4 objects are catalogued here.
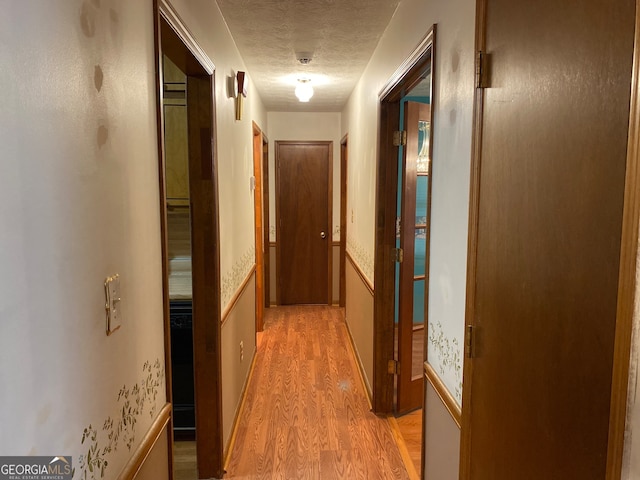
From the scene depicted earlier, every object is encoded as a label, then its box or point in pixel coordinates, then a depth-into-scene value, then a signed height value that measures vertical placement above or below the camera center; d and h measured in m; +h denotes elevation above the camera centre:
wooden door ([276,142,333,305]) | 5.57 -0.33
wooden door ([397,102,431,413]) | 2.84 -0.34
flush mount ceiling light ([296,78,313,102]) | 3.77 +0.85
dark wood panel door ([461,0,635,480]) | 0.76 -0.08
